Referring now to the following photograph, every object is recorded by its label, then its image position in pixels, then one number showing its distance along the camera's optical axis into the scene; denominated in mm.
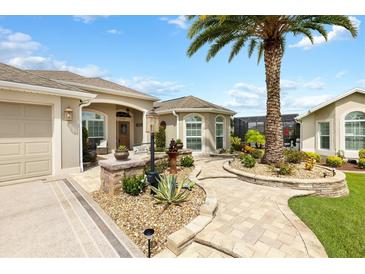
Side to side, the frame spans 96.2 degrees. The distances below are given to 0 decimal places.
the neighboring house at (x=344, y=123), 10141
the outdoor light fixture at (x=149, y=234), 2442
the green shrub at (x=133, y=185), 4422
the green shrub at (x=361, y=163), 9117
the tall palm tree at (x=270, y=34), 6711
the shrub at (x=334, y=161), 9516
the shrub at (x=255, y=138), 14406
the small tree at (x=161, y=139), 12492
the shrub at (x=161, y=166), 6909
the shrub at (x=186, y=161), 7961
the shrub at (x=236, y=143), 14695
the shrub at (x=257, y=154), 9938
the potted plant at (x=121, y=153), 5136
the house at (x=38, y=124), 5586
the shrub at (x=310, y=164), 6834
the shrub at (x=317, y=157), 10208
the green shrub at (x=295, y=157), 7805
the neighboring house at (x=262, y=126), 16547
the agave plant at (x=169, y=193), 3982
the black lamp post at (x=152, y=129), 4648
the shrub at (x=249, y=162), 7367
